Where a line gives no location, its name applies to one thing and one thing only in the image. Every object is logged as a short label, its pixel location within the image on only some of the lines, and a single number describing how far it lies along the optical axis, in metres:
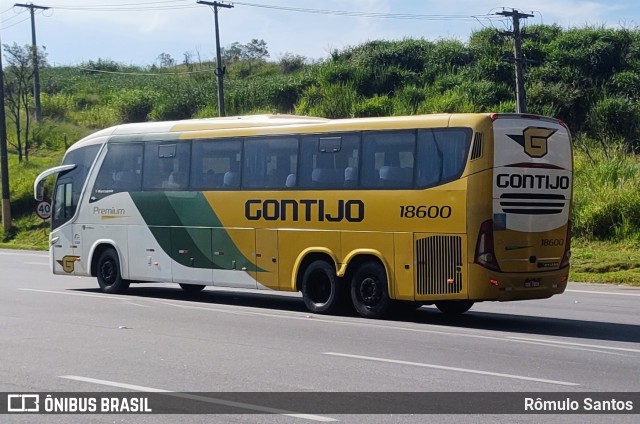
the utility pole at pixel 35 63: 49.48
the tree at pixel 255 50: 81.65
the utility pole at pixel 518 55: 31.59
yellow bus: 14.55
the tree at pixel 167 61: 81.11
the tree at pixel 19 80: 48.62
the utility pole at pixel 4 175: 38.16
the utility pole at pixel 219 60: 39.97
